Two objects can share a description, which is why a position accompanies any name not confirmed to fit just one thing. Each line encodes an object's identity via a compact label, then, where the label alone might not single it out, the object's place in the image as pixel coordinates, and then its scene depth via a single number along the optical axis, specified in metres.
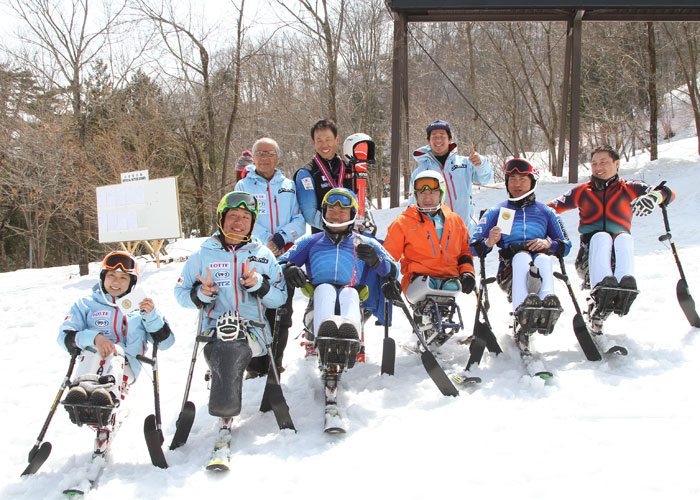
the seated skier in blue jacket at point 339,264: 3.54
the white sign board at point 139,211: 9.34
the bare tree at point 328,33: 15.75
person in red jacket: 4.09
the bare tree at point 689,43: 14.39
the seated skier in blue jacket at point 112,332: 3.01
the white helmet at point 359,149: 4.70
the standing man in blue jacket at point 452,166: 5.13
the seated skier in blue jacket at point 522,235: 3.92
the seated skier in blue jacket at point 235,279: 3.40
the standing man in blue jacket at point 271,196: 4.59
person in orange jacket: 4.20
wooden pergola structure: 10.24
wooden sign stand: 9.47
